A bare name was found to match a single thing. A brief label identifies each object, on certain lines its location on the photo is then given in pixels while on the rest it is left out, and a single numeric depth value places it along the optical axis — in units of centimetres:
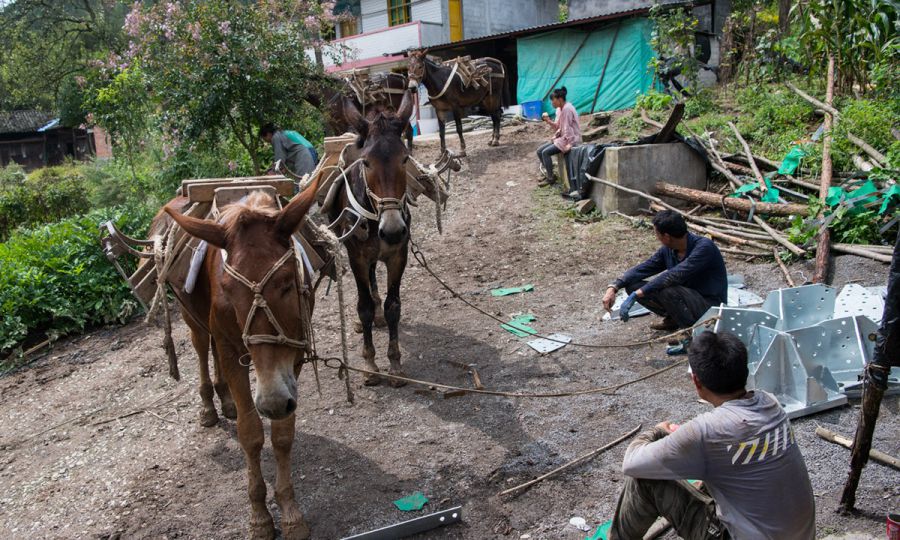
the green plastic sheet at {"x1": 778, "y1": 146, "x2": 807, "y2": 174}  866
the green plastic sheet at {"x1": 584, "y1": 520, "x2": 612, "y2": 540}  342
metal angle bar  359
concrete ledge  988
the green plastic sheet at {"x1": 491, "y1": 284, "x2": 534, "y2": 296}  807
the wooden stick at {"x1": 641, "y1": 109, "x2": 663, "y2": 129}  1216
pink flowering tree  986
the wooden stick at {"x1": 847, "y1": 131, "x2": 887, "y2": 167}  758
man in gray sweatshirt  248
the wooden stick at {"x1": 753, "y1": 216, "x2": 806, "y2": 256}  710
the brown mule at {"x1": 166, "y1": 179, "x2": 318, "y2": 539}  309
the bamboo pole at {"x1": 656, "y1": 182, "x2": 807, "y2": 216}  793
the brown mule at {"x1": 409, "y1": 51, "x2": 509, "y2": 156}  1352
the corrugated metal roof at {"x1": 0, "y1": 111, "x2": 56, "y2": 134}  3768
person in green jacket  922
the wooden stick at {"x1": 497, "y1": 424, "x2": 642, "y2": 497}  397
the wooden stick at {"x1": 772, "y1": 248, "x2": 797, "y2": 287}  671
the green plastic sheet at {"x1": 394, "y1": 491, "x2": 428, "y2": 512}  395
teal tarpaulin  1678
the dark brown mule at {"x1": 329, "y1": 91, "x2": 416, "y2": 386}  517
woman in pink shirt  1112
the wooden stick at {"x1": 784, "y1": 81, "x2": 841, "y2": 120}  909
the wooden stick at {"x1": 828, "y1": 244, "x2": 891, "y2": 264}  635
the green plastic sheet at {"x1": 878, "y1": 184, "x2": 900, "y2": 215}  653
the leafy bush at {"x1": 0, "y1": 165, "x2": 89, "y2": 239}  1491
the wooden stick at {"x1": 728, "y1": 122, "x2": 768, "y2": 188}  864
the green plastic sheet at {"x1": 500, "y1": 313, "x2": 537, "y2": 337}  657
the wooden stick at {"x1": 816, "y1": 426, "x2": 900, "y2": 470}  365
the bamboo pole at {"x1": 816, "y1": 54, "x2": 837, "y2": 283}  657
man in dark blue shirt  533
